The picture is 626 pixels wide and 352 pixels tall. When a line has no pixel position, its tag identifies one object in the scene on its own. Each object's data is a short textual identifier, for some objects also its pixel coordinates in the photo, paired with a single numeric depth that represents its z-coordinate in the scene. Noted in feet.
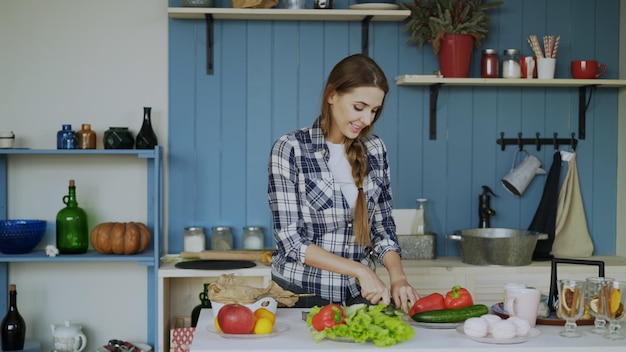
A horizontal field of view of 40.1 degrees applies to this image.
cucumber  7.75
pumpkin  12.98
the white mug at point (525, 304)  7.77
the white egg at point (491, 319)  7.33
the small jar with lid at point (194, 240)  13.58
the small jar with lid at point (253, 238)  13.73
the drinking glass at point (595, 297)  7.50
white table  6.95
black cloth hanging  13.91
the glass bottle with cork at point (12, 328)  13.02
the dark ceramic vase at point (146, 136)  13.21
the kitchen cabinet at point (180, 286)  12.60
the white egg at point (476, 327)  7.26
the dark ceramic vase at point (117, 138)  13.11
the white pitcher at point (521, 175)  13.94
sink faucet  14.01
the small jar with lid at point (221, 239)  13.67
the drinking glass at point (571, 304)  7.46
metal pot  12.82
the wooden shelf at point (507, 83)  13.35
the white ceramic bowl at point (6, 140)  13.01
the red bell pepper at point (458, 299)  7.93
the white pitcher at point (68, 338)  13.15
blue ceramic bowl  12.72
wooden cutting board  13.12
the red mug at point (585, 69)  13.68
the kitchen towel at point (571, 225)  14.17
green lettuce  6.98
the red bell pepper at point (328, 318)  7.16
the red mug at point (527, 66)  13.64
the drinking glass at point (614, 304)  7.43
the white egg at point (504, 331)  7.23
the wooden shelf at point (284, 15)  13.05
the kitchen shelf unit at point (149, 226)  12.75
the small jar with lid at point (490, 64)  13.61
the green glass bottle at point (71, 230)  13.20
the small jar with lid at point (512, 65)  13.57
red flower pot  13.38
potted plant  13.41
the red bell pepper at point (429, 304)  7.94
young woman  8.61
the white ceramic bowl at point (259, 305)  7.75
